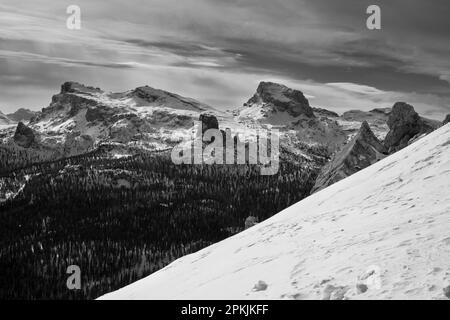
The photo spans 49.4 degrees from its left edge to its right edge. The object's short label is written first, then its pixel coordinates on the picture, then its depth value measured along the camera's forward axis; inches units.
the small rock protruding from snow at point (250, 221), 3737.7
